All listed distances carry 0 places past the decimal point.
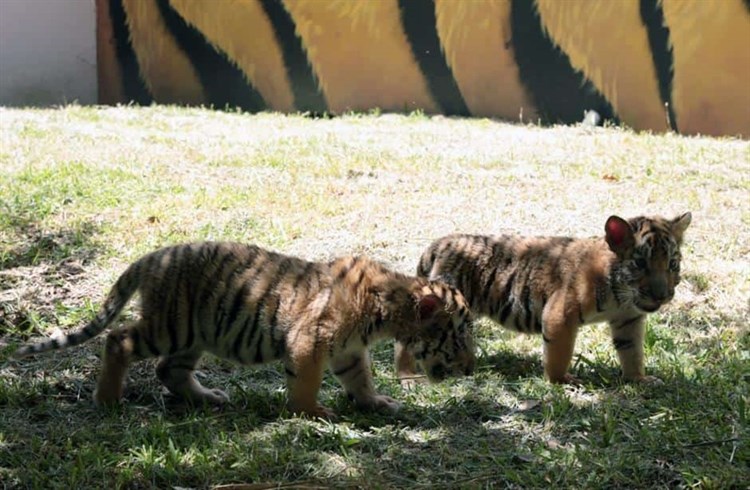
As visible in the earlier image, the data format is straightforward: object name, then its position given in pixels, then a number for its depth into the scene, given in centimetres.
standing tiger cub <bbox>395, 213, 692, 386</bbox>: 586
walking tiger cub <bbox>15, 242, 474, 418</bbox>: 540
